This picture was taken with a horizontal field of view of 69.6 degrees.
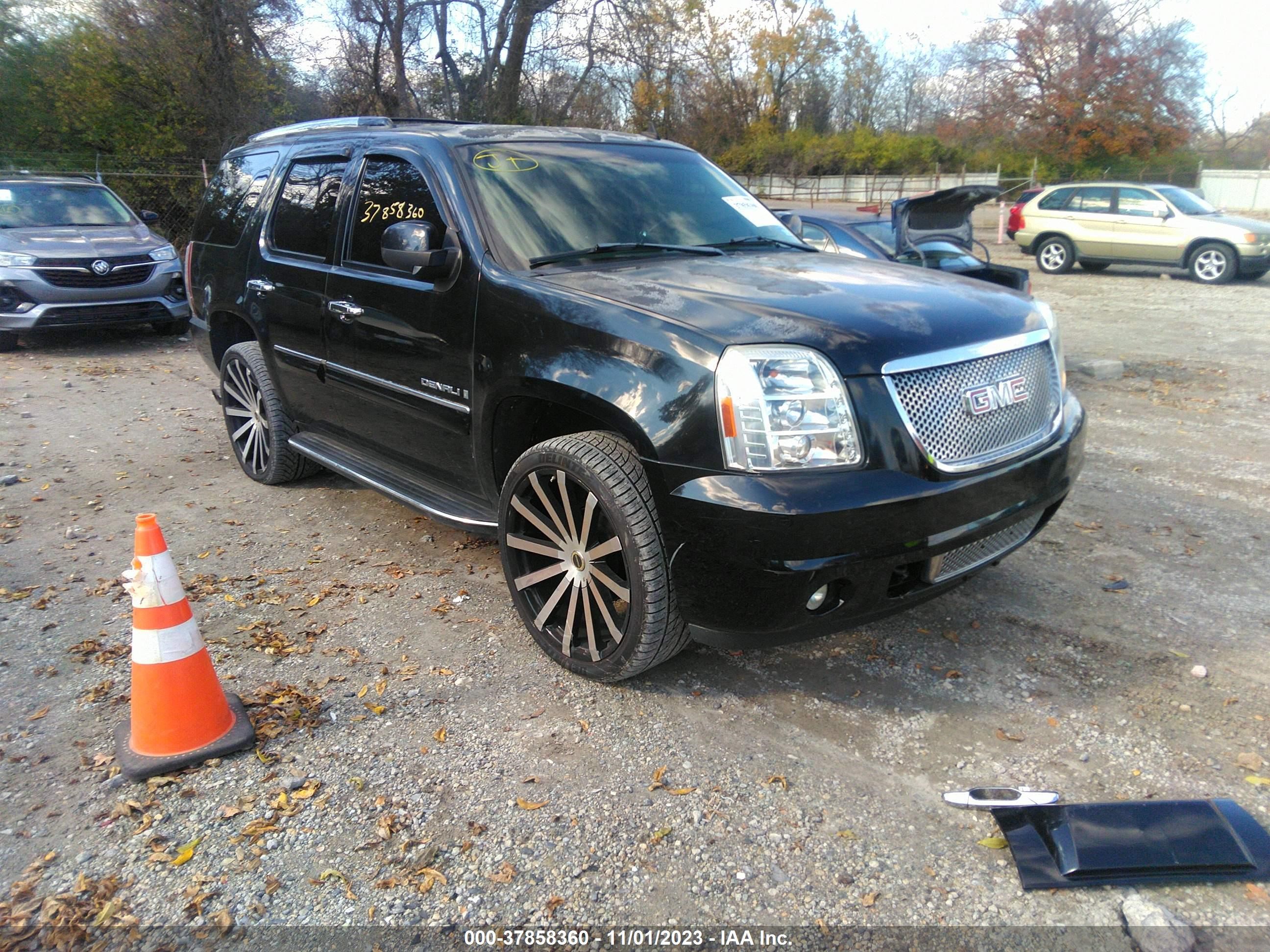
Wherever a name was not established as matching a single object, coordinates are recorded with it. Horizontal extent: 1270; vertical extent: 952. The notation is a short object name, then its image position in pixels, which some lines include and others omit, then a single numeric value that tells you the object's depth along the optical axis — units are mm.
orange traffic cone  2922
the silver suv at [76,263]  9812
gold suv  15320
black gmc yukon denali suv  2775
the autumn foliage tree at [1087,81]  39938
